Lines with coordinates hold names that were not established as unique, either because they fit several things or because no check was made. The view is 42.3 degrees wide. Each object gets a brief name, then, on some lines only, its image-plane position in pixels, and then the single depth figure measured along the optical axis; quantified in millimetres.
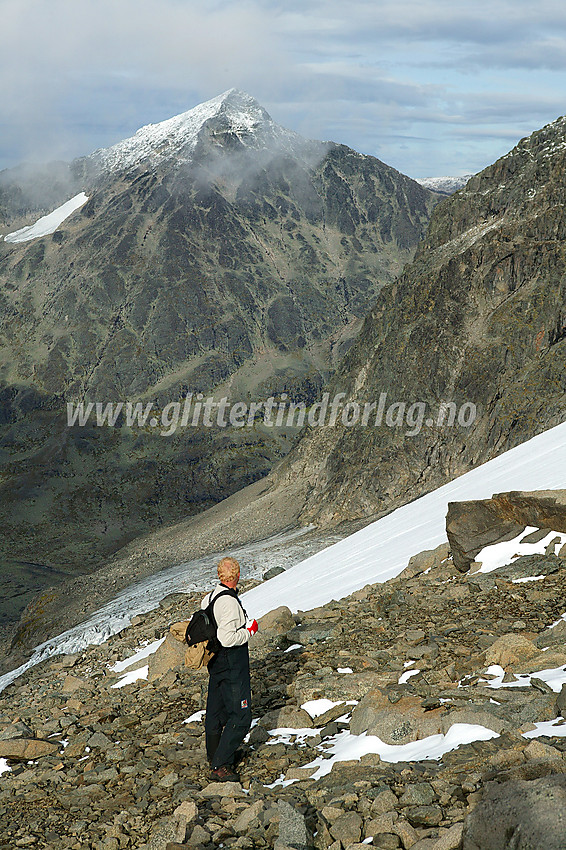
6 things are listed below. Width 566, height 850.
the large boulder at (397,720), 7801
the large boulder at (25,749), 10242
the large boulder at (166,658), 14469
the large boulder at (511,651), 9383
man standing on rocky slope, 8703
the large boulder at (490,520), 14617
